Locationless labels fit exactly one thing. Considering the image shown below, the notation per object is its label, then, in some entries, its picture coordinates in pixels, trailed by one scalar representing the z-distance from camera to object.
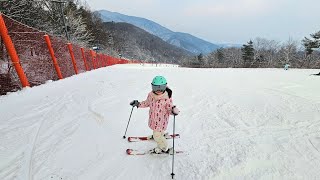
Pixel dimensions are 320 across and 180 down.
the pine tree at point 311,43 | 38.65
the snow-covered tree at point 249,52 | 48.53
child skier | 2.68
